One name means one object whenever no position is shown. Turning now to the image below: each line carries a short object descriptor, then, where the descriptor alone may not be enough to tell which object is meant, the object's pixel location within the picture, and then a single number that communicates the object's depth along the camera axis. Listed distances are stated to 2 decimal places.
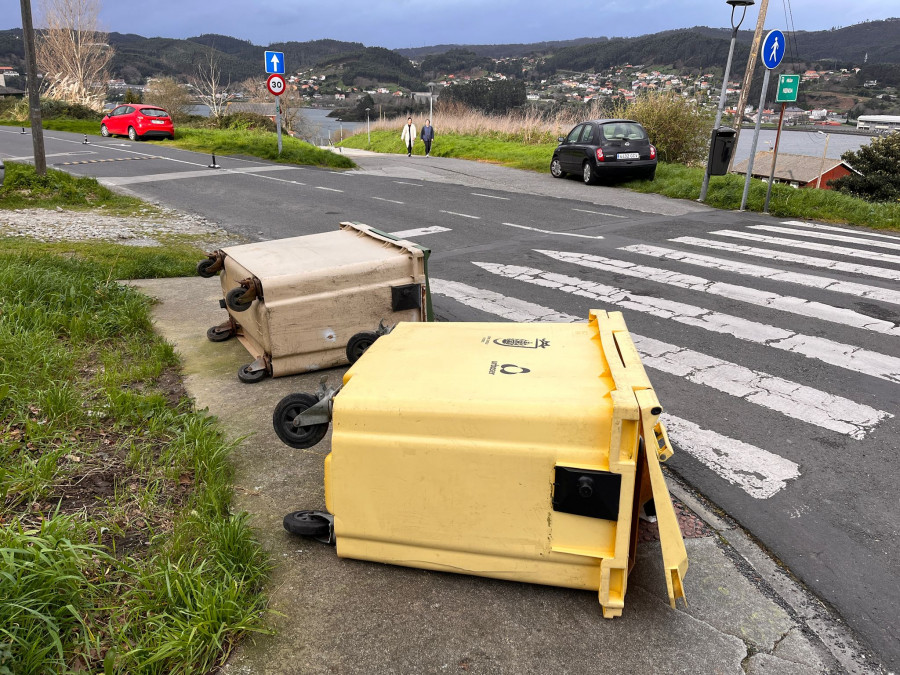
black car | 16.89
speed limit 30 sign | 21.34
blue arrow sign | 21.44
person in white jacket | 28.00
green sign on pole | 12.65
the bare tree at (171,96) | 40.66
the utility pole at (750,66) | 21.33
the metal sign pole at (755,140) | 12.88
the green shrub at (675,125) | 19.81
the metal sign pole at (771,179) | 13.26
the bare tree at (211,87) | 39.81
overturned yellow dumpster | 2.54
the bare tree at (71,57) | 49.66
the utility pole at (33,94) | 13.55
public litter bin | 14.23
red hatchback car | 30.20
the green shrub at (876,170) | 25.23
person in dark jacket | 27.72
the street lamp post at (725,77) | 14.48
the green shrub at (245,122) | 34.50
